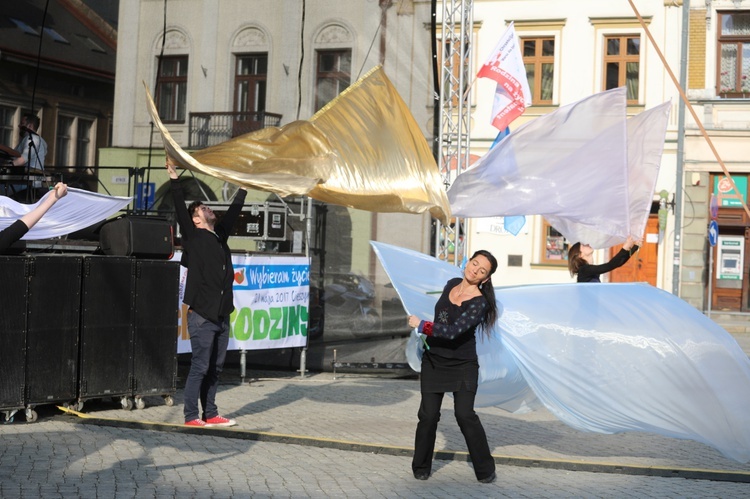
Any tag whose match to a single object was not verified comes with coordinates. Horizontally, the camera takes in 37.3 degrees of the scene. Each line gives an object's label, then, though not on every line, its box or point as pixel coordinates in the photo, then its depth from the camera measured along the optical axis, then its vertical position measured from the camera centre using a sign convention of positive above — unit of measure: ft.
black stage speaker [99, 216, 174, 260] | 36.60 +0.21
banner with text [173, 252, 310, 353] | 44.73 -2.23
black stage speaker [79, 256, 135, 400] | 34.88 -2.66
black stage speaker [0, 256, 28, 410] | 32.22 -2.67
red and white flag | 57.67 +9.49
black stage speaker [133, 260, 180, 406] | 36.52 -2.73
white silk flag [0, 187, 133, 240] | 36.88 +1.00
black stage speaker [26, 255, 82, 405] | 33.17 -2.65
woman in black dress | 25.64 -2.44
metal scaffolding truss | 49.93 +6.27
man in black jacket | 31.91 -1.44
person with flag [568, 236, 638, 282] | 35.83 -0.06
